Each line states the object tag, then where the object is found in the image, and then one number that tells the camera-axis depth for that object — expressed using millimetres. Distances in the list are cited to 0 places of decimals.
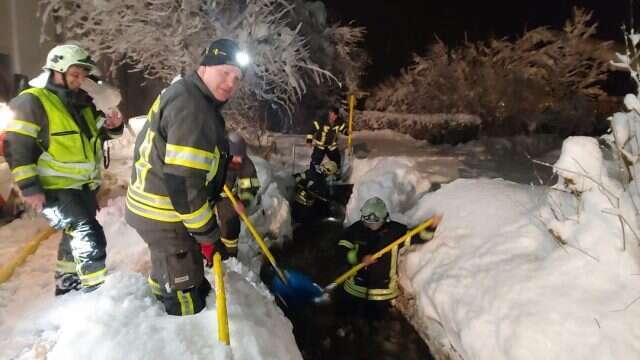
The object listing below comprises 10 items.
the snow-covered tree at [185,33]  8117
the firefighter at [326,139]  7672
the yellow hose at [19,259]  3684
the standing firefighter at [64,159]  3018
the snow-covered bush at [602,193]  3047
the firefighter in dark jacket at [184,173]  2283
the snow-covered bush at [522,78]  12617
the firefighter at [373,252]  4797
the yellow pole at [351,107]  9695
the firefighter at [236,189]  4762
